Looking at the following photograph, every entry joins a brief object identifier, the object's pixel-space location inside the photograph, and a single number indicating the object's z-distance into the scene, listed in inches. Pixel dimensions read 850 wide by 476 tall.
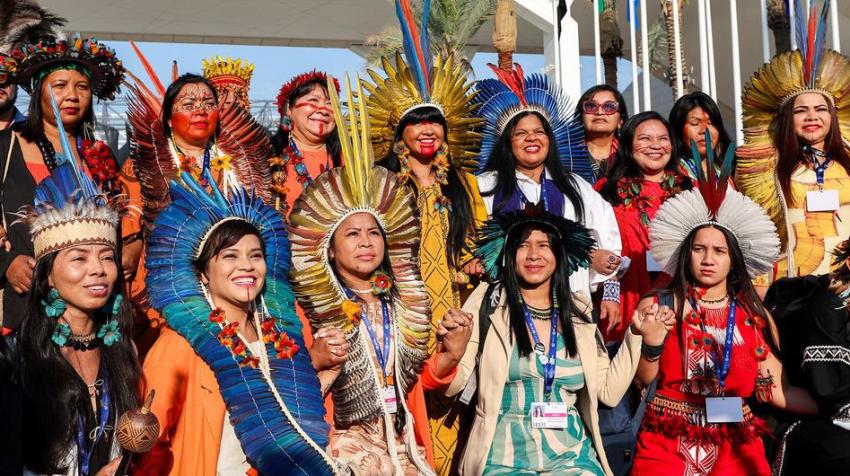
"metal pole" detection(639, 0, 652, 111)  393.4
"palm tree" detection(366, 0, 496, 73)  830.5
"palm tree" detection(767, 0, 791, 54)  607.2
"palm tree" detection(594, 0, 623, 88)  731.4
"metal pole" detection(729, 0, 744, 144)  366.0
